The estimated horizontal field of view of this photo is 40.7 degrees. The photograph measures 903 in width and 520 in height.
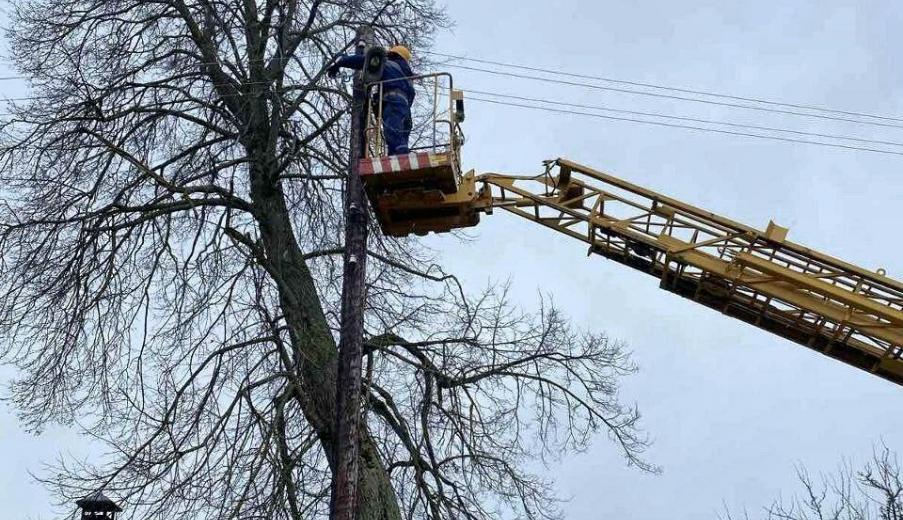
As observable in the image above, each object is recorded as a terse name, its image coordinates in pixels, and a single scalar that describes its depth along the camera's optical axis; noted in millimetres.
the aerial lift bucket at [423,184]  10031
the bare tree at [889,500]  12969
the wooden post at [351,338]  9359
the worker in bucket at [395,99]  10617
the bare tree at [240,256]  10430
